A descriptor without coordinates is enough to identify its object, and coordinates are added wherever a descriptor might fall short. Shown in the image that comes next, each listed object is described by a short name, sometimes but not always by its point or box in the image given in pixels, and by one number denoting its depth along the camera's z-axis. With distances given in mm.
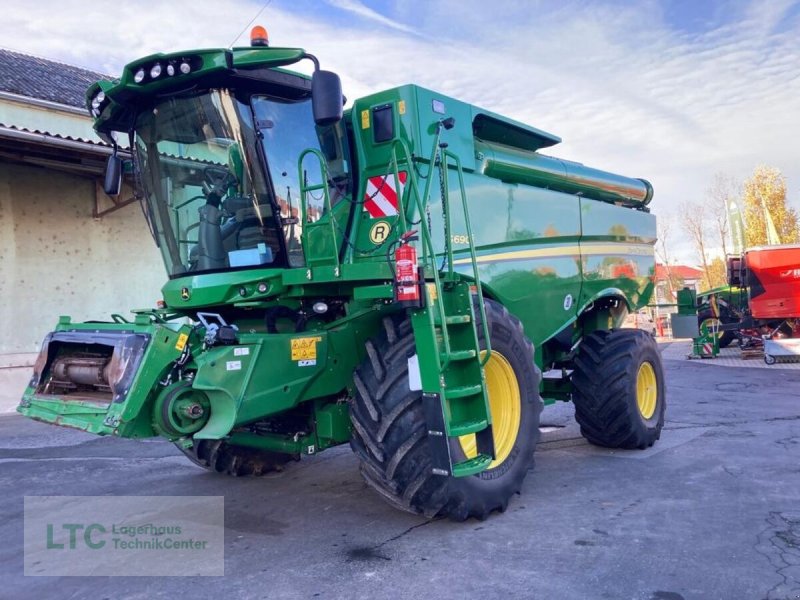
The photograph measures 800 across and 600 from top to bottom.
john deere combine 3820
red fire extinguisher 3734
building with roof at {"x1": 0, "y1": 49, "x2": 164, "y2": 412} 9836
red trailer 14070
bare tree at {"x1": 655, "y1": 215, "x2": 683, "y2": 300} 44456
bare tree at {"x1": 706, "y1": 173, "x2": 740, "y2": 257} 39719
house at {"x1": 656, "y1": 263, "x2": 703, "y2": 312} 45219
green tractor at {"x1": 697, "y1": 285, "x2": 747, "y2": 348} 16453
